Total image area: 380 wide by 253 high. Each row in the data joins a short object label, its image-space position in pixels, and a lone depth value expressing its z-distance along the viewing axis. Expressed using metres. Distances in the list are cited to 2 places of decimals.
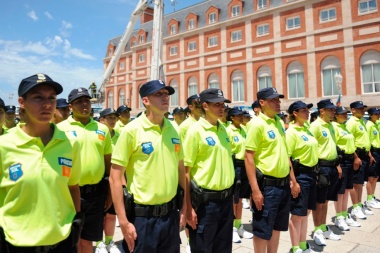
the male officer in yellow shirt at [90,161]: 3.82
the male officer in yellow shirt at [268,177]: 3.84
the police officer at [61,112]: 4.95
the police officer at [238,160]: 5.68
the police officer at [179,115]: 8.57
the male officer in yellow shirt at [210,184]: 3.26
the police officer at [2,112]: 4.05
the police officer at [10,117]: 6.36
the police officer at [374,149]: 7.55
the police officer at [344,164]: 6.07
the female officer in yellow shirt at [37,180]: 2.01
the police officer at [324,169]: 5.26
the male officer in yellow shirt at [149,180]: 2.69
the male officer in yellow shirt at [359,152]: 6.83
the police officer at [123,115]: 7.55
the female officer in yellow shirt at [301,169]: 4.55
